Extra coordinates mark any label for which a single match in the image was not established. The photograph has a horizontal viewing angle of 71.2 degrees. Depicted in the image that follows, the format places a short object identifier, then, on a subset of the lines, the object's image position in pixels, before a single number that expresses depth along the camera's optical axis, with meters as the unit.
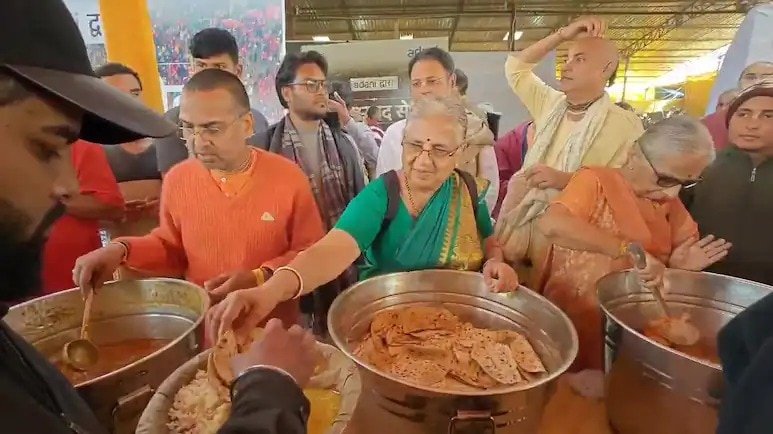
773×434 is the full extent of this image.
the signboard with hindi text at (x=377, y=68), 2.54
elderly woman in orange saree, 1.23
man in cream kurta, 1.53
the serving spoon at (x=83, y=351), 1.02
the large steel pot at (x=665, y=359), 0.90
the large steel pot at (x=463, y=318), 0.82
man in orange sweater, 1.24
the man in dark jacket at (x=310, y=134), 1.76
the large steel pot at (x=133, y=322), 0.83
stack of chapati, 1.00
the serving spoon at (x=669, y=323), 1.14
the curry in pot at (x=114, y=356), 0.99
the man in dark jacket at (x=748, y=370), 0.51
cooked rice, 0.72
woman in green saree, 1.23
